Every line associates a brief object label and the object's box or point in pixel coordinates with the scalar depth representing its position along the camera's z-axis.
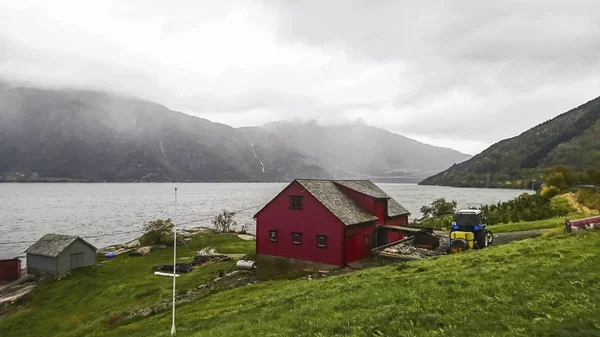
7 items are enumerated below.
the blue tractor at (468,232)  33.66
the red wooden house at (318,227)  38.91
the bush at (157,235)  76.94
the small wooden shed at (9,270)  56.78
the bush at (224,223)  102.06
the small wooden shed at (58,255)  54.72
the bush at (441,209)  95.66
